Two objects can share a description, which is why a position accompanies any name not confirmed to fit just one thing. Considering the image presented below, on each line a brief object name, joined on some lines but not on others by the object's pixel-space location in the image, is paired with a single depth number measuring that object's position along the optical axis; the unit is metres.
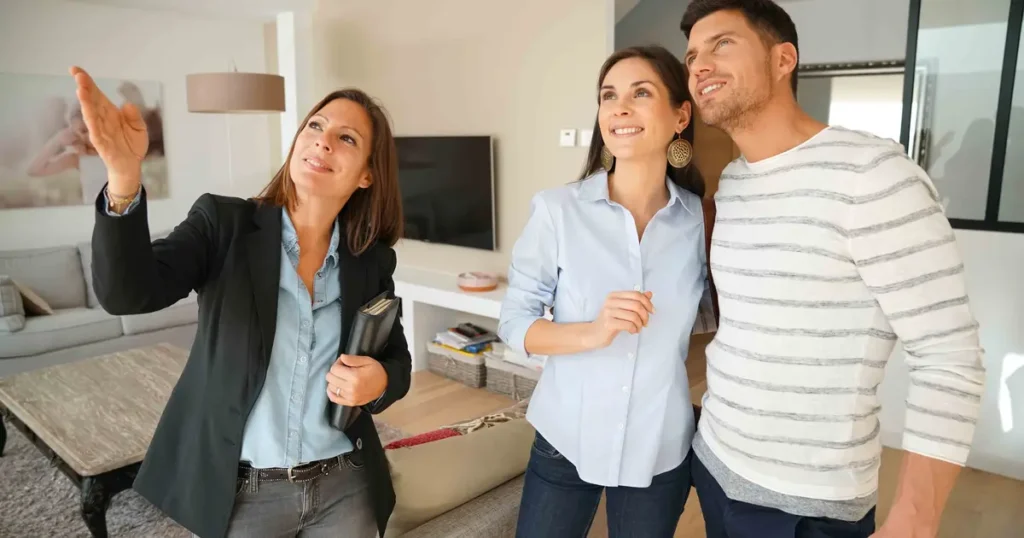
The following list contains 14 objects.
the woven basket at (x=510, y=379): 3.97
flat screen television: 4.25
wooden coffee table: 2.36
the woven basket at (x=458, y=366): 4.23
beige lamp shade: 3.99
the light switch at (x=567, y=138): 3.83
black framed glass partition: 3.10
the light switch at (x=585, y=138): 3.73
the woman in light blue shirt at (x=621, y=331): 1.27
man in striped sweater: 0.96
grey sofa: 3.94
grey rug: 2.59
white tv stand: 4.16
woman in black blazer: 1.13
